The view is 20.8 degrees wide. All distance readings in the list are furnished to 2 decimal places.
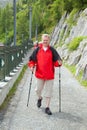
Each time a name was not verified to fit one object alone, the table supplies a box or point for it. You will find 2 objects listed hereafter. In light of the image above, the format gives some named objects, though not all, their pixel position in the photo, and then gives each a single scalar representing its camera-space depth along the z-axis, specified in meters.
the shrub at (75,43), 14.74
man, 5.80
